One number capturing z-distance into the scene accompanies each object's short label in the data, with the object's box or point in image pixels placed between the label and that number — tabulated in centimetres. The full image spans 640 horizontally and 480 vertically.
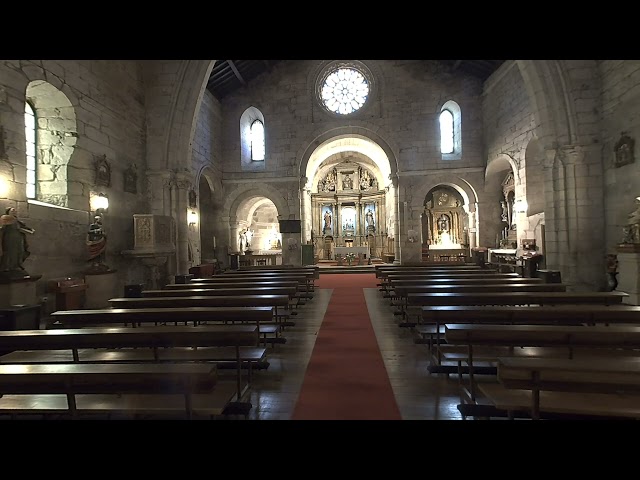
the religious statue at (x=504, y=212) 1540
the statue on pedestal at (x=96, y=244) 777
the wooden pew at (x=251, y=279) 775
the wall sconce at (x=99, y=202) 855
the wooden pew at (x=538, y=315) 365
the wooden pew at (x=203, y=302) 494
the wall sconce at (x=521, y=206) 1294
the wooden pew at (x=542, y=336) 269
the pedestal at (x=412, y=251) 1616
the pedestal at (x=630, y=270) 696
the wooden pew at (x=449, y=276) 752
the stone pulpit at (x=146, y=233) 894
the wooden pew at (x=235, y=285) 675
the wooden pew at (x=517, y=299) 465
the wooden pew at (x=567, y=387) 194
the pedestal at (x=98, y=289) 768
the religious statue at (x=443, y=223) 1964
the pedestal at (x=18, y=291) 563
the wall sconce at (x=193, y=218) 1313
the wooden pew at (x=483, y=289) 557
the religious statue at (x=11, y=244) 570
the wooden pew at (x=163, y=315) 397
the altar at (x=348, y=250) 1844
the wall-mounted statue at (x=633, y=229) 716
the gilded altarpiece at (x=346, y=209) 2203
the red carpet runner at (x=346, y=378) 297
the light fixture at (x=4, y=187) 592
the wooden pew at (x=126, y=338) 295
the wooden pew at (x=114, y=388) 199
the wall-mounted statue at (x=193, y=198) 1330
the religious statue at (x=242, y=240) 1770
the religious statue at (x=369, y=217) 2241
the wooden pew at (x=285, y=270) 1002
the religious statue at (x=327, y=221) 2272
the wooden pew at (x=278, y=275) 845
